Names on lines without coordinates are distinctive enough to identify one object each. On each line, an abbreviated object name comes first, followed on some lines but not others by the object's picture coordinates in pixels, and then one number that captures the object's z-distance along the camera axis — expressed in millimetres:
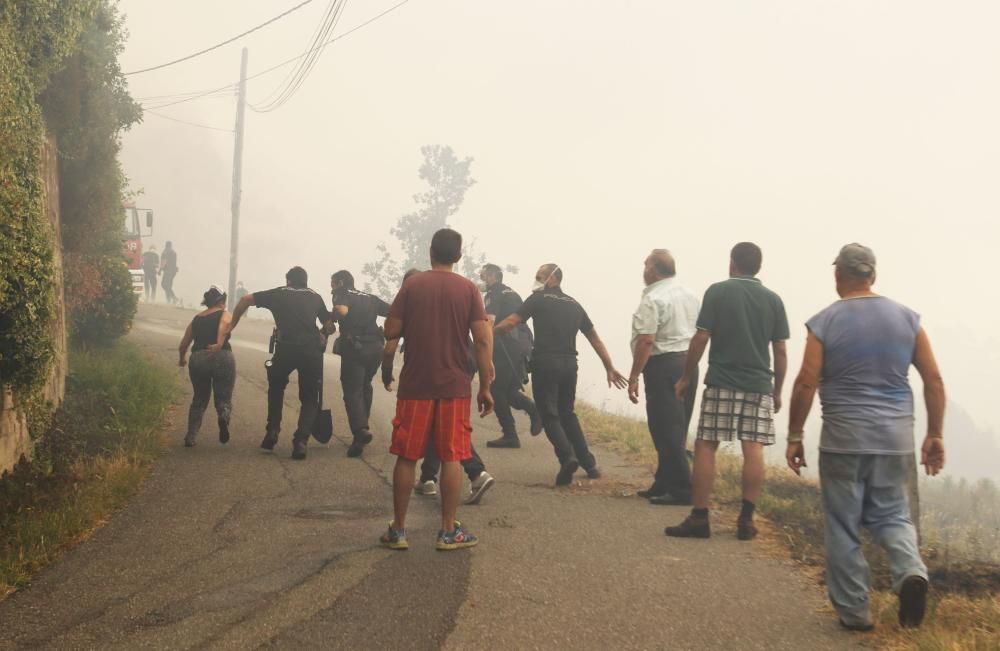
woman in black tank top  10492
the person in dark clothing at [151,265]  34062
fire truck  24859
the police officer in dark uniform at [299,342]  10227
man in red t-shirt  6242
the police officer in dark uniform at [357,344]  10406
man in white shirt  8344
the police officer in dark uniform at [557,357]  9117
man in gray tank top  5016
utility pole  31016
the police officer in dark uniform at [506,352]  11586
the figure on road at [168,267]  34781
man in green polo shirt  7059
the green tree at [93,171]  13055
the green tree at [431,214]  51688
